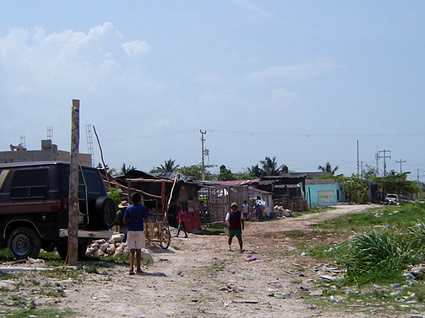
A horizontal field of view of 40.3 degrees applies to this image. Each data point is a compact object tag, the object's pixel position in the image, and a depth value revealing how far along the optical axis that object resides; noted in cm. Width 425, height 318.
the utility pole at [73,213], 1119
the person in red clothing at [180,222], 2250
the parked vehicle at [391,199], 6705
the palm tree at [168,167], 7494
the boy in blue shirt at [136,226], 1120
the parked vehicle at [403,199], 6974
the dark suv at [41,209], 1162
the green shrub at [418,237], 1247
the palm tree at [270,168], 8200
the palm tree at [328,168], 10631
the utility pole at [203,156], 6476
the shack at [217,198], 3123
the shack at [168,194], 2298
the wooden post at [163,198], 2182
